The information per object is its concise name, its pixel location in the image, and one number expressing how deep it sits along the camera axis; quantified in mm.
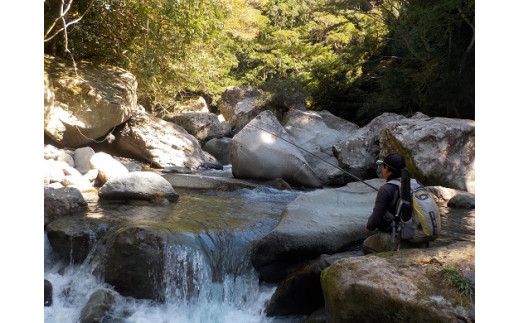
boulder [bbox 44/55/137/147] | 9539
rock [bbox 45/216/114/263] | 5105
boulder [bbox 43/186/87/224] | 5734
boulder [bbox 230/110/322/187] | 9398
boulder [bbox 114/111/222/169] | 11094
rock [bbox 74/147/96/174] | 8695
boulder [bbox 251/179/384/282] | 4711
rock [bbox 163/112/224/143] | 14266
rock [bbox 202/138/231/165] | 13203
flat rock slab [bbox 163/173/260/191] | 8375
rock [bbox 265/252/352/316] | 4219
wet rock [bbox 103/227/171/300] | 4559
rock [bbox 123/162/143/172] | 9934
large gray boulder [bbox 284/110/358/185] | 9898
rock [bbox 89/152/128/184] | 8172
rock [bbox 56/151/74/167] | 8804
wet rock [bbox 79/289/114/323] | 4168
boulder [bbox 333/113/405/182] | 9977
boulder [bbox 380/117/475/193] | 8141
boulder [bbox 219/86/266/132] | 17922
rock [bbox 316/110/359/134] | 14648
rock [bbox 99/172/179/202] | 6730
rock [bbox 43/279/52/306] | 4434
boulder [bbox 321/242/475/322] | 2715
